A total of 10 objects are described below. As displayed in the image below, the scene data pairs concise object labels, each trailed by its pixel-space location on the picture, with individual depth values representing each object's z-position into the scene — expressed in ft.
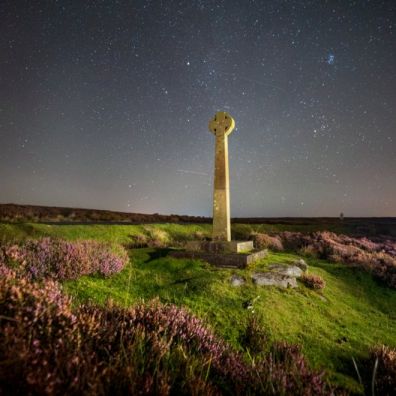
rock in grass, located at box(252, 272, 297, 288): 26.73
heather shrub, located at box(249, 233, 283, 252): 59.40
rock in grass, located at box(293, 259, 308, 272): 34.83
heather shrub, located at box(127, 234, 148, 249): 47.16
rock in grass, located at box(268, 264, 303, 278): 29.85
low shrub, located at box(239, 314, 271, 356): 16.48
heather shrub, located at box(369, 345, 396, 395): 13.53
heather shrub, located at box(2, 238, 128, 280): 19.07
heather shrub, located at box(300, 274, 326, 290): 29.76
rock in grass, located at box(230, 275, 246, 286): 25.50
